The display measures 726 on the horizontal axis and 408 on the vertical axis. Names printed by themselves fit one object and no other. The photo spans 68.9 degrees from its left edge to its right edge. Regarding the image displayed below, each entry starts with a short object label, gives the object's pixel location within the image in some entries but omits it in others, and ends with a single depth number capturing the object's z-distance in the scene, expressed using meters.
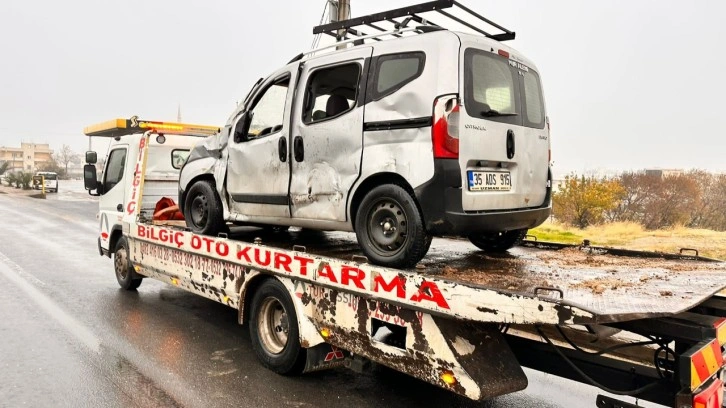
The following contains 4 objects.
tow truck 2.85
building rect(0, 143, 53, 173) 121.94
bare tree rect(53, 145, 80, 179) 102.50
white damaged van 3.76
